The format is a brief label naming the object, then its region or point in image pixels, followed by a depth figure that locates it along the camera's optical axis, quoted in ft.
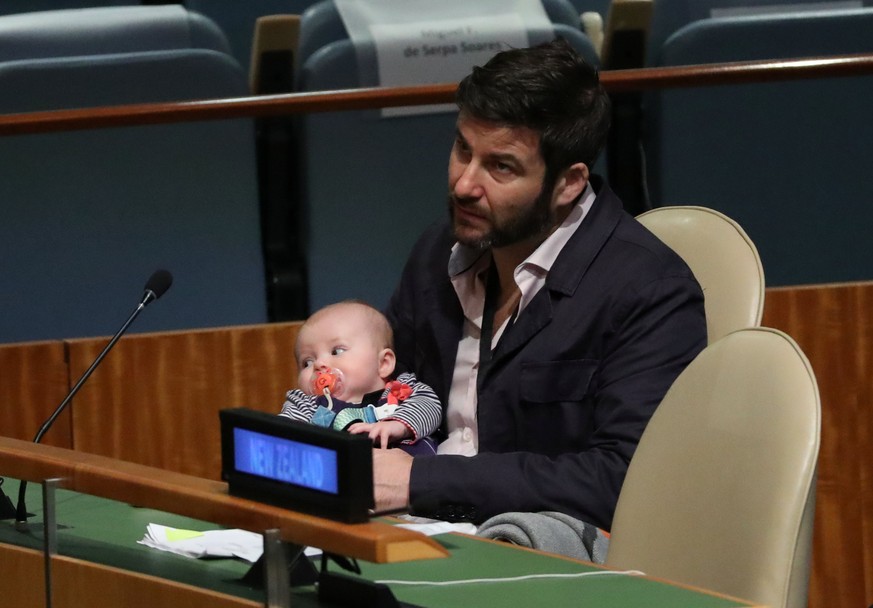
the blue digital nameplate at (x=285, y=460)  18.72
